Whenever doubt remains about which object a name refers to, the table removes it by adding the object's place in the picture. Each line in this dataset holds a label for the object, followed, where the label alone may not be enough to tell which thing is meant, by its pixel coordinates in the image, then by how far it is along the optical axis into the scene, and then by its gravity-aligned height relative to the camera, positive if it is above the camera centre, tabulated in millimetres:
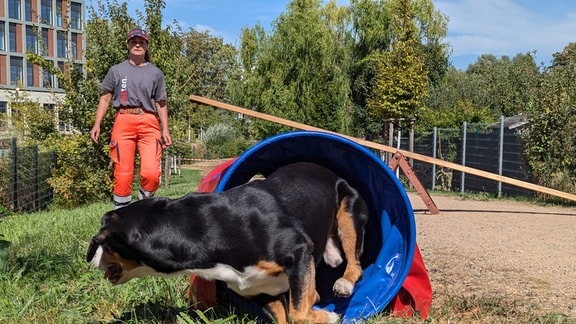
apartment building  60125 +9185
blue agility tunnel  4035 -505
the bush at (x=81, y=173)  13078 -930
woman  6242 +123
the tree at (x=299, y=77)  31531 +3111
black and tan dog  3203 -587
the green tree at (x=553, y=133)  13516 +145
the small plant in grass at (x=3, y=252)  4221 -870
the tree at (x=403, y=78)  20500 +2018
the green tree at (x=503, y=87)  36688 +3471
